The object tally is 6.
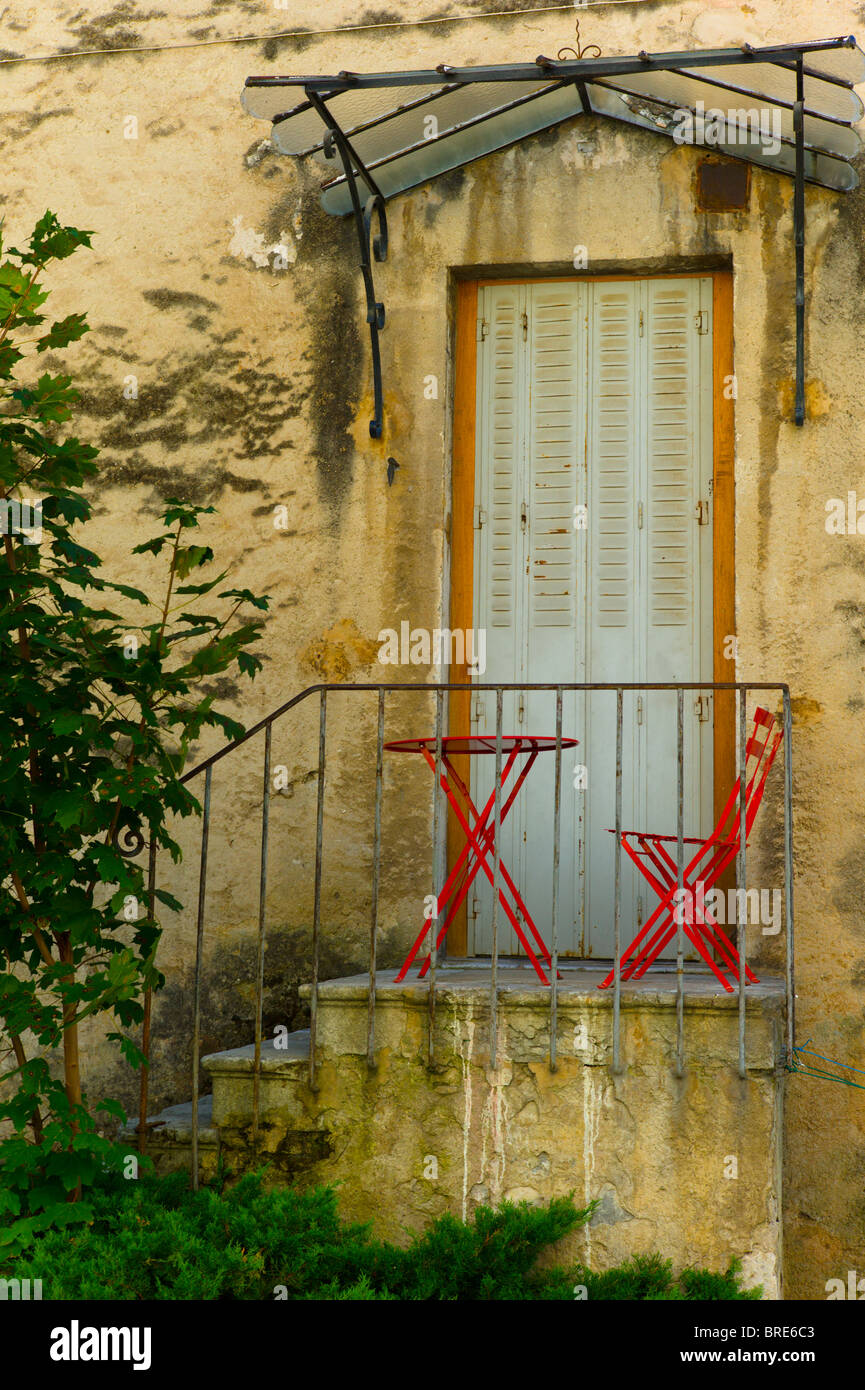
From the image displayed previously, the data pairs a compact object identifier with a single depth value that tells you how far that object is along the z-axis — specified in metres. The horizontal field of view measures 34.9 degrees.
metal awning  4.88
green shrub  3.61
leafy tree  3.81
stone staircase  3.97
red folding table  4.40
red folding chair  4.32
